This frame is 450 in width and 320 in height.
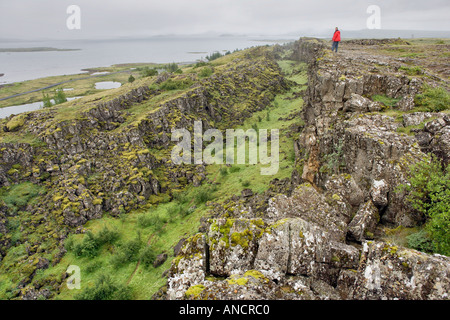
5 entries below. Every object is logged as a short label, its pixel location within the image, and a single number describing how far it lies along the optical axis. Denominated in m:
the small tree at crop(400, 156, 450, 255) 8.84
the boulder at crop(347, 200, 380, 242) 12.09
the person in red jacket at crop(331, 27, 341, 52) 33.35
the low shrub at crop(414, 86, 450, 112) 15.77
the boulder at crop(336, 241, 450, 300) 6.95
